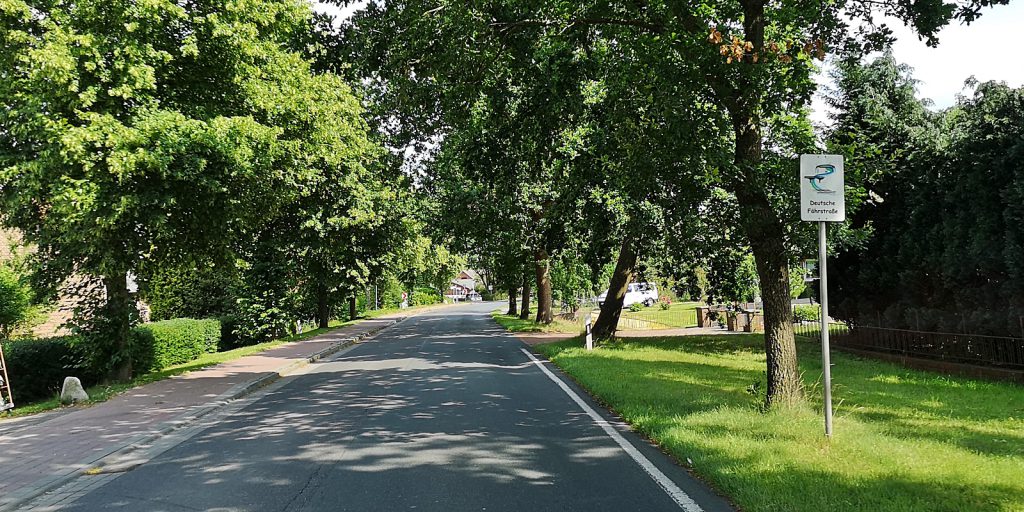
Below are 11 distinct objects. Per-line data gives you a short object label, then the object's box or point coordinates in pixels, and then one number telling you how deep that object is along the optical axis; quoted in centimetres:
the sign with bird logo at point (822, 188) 693
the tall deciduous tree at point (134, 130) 1037
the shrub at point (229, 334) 2745
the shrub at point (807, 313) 2722
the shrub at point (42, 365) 1301
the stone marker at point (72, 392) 1131
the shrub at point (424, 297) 8893
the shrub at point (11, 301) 1880
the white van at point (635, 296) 6031
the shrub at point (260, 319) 2761
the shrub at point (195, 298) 2772
